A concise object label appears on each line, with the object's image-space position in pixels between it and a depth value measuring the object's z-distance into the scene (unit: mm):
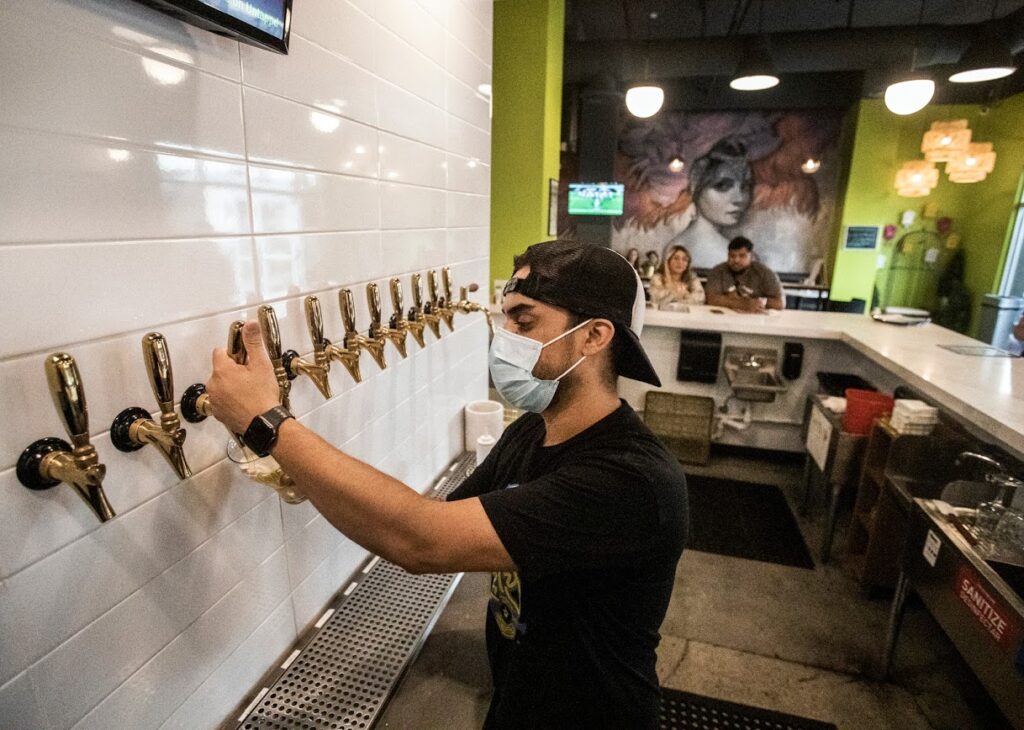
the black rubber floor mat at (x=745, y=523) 2871
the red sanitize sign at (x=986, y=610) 1417
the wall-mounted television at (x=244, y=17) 772
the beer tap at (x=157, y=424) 783
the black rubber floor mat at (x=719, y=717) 1584
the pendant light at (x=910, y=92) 3439
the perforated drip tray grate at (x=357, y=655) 1064
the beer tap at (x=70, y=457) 667
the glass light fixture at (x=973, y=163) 6527
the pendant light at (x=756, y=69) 4121
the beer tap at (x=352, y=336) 1242
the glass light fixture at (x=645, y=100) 4309
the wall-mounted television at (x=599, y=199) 6340
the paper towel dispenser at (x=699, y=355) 3740
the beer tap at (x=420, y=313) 1601
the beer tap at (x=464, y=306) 1788
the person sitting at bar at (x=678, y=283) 4883
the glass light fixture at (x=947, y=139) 6246
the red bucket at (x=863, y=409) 2623
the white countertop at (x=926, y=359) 1886
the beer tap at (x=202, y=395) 879
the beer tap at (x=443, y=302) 1700
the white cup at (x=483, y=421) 2141
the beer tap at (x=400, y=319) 1452
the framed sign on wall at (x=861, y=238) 8273
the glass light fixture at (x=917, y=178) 7383
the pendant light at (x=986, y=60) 3531
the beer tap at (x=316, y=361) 1099
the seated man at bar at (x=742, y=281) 4566
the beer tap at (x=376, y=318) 1353
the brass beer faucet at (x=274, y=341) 1003
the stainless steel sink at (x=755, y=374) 3658
